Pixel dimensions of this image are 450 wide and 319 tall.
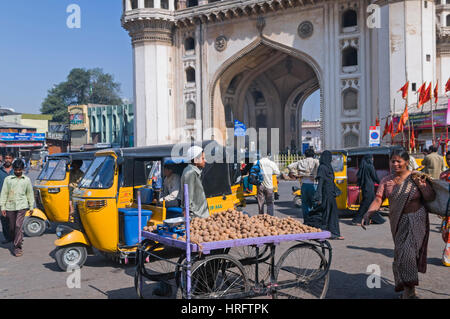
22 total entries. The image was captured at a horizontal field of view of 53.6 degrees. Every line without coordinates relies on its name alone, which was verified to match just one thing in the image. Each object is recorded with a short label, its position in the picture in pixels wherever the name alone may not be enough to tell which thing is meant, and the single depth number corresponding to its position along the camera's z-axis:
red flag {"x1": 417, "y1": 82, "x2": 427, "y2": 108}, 17.38
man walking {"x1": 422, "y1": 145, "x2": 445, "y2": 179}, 9.65
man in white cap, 4.89
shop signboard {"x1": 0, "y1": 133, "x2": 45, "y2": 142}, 42.84
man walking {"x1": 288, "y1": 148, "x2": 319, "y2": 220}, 8.86
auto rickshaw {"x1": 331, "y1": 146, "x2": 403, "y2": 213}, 10.38
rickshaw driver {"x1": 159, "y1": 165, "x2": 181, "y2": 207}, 6.16
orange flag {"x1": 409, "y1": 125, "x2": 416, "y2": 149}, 19.05
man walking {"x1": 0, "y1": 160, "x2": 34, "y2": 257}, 7.20
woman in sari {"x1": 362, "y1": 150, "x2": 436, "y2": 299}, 4.23
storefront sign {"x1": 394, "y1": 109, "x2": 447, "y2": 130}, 19.59
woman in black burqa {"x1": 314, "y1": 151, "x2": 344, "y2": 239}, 8.19
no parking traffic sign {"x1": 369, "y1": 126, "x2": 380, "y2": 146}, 16.32
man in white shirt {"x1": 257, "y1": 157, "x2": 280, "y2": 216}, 9.59
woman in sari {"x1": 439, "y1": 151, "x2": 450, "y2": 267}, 5.79
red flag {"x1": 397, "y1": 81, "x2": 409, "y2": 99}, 18.91
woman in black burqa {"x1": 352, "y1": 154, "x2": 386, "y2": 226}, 9.64
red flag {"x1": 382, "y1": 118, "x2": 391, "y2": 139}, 19.75
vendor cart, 3.85
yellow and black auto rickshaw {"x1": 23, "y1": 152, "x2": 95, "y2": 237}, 9.23
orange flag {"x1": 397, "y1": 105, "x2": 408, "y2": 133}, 18.27
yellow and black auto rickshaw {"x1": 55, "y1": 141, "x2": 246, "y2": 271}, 5.92
